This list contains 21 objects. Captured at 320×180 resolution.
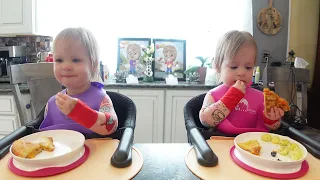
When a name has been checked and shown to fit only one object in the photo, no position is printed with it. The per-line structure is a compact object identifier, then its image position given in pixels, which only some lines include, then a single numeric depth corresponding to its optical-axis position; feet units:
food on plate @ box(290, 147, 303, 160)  1.90
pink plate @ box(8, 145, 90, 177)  1.69
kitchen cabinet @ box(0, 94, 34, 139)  6.67
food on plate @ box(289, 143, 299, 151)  2.05
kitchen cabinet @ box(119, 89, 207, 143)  7.07
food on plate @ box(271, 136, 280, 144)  2.20
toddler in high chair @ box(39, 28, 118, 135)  2.46
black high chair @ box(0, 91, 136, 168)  1.86
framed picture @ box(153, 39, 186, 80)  8.12
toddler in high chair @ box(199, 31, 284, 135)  2.64
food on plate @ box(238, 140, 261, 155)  1.95
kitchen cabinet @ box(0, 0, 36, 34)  7.29
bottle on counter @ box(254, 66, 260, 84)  7.52
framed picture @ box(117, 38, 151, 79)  8.13
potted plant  7.77
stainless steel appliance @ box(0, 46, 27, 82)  7.08
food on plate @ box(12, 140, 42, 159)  1.81
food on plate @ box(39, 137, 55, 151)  1.95
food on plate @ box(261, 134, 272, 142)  2.25
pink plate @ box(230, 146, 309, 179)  1.72
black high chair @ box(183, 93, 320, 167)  1.91
